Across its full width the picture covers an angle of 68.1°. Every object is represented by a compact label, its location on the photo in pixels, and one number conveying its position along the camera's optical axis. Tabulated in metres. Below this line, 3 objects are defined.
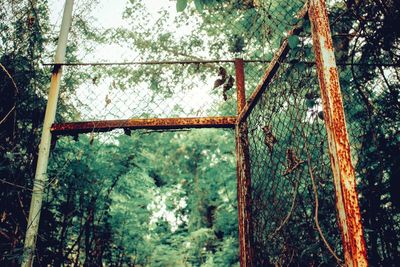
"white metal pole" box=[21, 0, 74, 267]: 2.41
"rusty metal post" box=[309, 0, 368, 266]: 0.77
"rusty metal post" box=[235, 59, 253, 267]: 2.20
